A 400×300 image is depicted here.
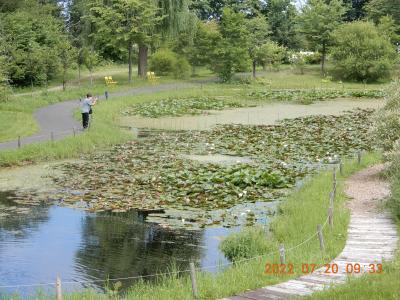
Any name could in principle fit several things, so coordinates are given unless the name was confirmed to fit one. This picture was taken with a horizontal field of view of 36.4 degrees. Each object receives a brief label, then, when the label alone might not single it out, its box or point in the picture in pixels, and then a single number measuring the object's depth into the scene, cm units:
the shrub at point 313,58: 7069
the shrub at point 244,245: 1219
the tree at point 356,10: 8100
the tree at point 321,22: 6538
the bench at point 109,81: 4922
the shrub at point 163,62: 5606
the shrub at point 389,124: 1864
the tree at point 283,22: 7675
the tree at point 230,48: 5503
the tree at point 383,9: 7100
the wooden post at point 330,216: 1243
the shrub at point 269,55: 6178
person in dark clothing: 2806
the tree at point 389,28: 6375
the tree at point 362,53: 5881
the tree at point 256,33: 6184
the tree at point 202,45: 5666
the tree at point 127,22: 4862
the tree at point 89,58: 4734
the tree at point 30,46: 4391
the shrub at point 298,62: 6431
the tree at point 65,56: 4431
